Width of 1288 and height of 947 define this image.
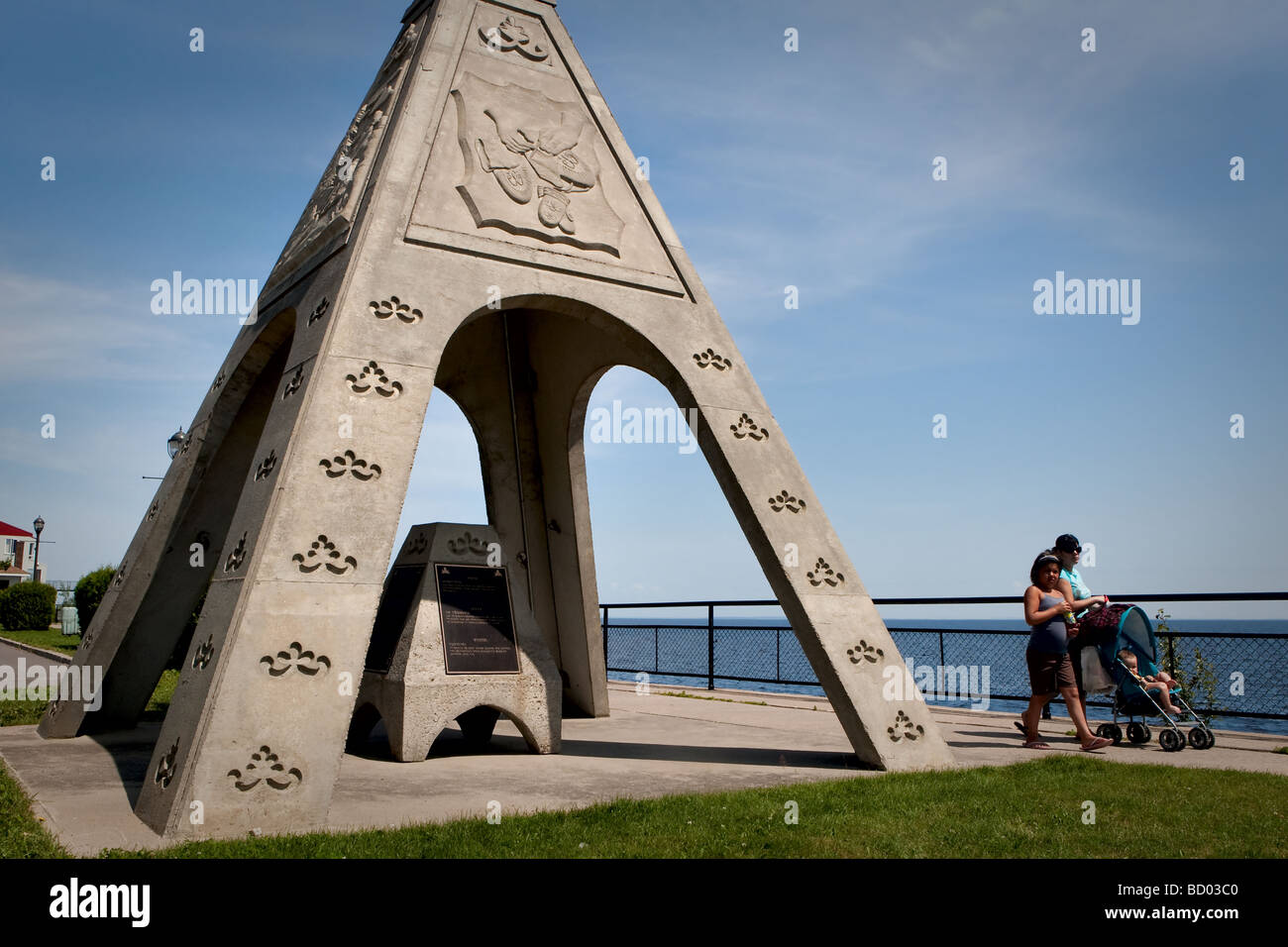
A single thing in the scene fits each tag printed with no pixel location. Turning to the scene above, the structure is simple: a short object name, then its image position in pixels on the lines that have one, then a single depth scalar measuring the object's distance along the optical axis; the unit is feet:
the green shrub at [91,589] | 74.59
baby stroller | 26.20
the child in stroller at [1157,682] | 26.30
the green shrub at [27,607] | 107.14
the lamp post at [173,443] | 44.42
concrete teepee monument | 18.53
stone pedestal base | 25.46
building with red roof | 199.41
